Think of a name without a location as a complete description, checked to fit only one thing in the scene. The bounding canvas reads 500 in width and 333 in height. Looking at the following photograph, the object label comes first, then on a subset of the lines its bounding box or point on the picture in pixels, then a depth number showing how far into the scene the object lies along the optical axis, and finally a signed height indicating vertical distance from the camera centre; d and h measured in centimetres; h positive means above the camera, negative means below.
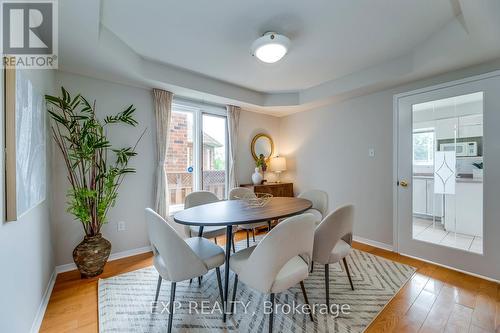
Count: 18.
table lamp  414 +1
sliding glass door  332 +21
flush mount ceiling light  192 +111
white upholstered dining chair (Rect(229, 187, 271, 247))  288 -40
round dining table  162 -43
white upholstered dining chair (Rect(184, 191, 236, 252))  237 -47
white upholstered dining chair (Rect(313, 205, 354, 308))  167 -57
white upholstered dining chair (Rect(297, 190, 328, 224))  262 -48
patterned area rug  159 -120
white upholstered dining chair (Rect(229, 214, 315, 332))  130 -58
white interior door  220 -12
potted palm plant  218 -7
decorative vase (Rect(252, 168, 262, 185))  387 -24
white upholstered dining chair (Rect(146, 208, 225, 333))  139 -62
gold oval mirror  414 +38
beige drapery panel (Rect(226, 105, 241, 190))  377 +51
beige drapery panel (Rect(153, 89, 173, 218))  298 +28
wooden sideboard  369 -44
